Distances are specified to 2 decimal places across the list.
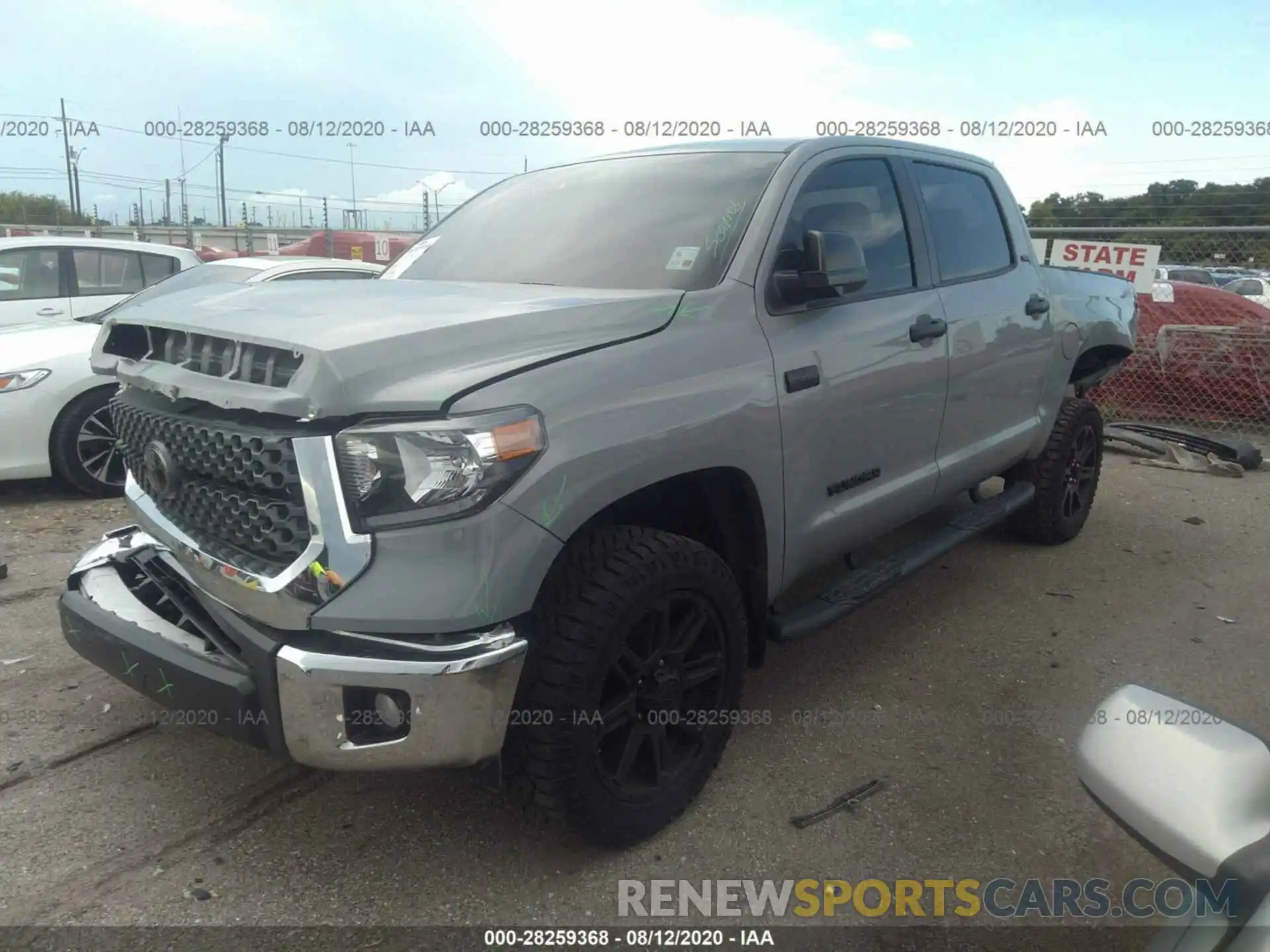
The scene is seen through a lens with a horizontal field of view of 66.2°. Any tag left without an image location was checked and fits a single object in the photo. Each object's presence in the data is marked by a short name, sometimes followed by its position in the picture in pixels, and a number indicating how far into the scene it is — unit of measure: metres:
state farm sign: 8.67
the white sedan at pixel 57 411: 5.61
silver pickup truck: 2.14
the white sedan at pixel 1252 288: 14.26
